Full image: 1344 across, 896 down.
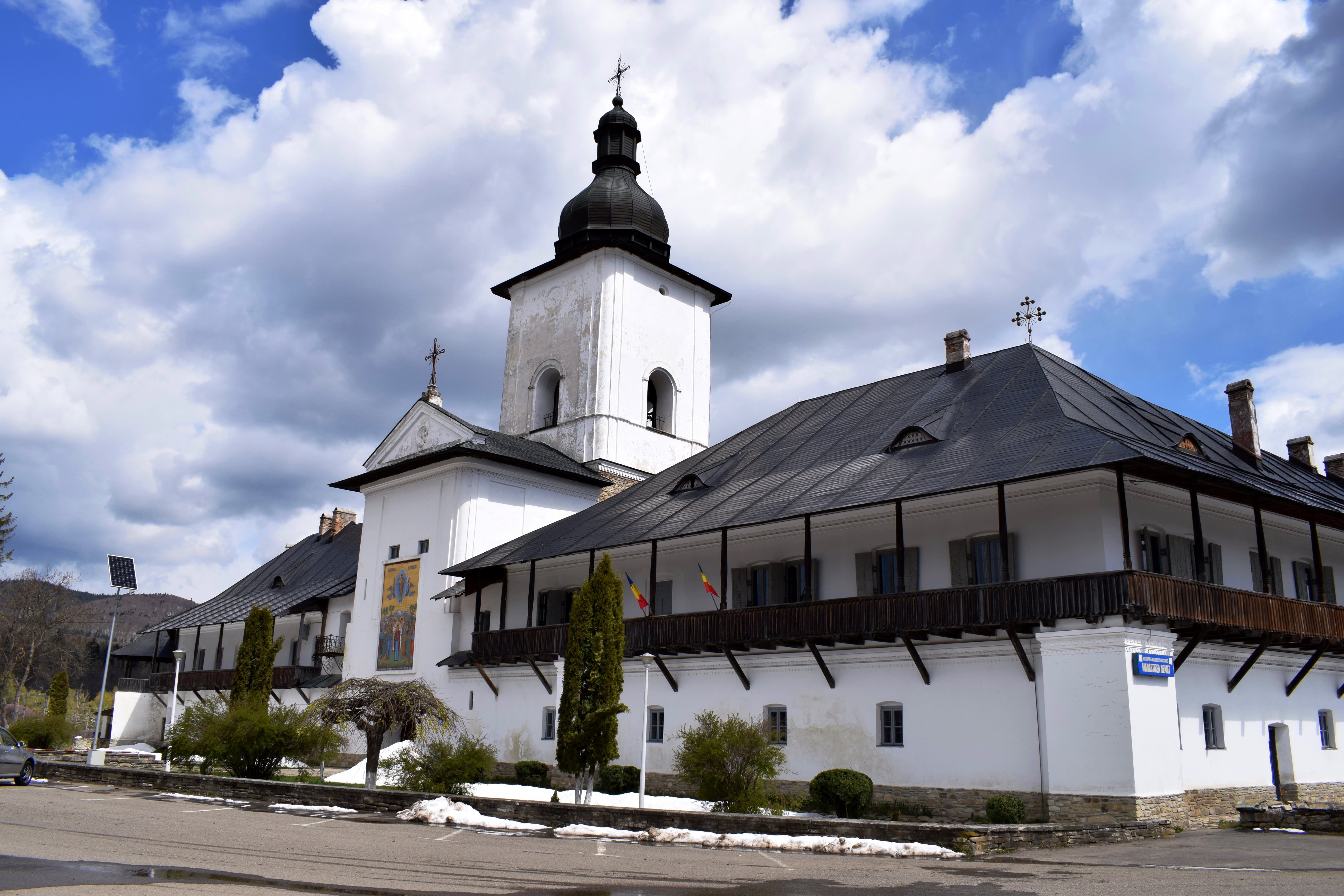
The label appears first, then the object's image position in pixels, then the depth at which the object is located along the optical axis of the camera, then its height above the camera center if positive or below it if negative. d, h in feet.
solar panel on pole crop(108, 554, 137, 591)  129.18 +16.32
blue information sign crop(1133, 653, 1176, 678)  55.67 +3.53
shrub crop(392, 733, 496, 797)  68.18 -3.51
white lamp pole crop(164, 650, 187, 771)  97.35 +0.44
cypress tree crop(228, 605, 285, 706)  90.12 +4.35
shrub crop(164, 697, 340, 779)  77.00 -2.26
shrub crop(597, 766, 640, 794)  77.10 -4.59
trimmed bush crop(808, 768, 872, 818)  62.44 -4.07
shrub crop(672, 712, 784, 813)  62.75 -2.75
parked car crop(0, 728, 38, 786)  71.51 -4.09
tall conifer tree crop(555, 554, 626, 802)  63.41 +2.28
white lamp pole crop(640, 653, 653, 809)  57.16 -0.65
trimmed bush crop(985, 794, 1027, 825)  56.13 -4.41
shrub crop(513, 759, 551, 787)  85.61 -4.77
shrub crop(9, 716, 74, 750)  124.98 -3.64
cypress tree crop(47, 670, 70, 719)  140.26 +0.96
